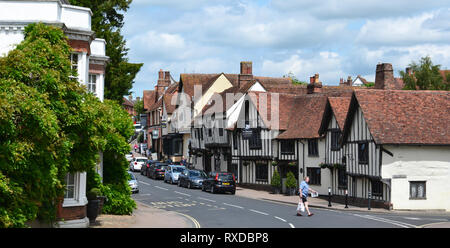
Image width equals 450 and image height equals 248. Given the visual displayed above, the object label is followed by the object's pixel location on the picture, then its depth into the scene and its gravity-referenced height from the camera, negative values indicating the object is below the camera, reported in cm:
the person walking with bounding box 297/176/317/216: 2350 -184
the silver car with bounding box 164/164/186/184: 4812 -227
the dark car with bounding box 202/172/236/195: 3938 -252
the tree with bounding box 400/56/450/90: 5228 +737
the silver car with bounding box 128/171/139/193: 3800 -270
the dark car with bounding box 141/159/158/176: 5730 -222
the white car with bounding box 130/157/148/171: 6406 -193
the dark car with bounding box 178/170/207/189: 4366 -253
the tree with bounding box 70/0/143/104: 3525 +662
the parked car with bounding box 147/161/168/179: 5269 -220
